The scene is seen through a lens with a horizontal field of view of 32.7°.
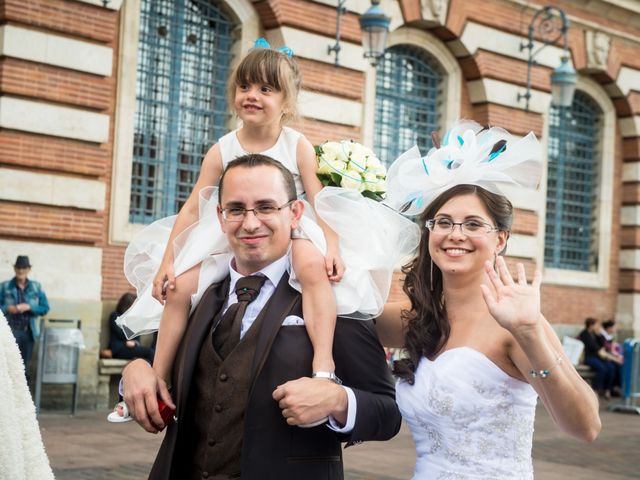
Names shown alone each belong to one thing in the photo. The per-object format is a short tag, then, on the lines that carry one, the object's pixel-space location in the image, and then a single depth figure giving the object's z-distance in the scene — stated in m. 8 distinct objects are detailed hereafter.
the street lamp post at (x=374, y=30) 14.16
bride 3.50
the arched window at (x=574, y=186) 19.52
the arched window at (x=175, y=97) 13.95
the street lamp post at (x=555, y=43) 16.59
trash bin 11.98
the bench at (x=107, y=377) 12.86
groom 3.36
